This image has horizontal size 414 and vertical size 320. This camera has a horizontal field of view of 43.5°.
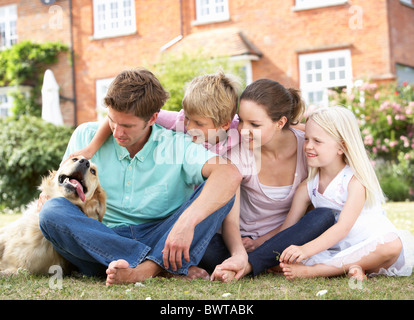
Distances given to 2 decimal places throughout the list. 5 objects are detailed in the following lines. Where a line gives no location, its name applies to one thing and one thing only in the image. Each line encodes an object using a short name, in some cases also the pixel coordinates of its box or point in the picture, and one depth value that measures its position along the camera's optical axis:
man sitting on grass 2.90
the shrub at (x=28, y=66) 16.52
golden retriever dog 3.25
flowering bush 11.48
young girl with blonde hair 3.16
